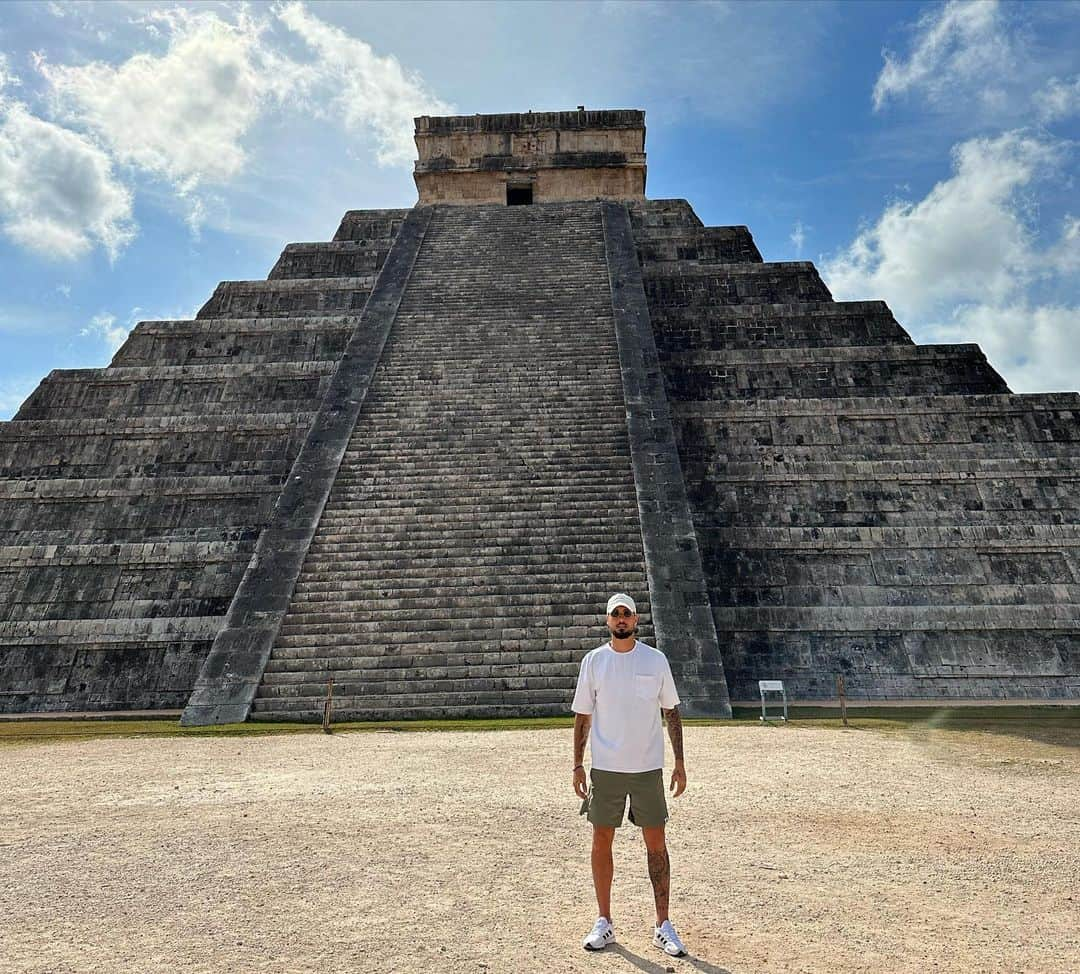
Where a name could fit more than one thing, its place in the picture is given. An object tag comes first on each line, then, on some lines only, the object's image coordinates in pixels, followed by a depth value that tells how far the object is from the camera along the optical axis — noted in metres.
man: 3.68
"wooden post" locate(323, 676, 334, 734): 9.19
